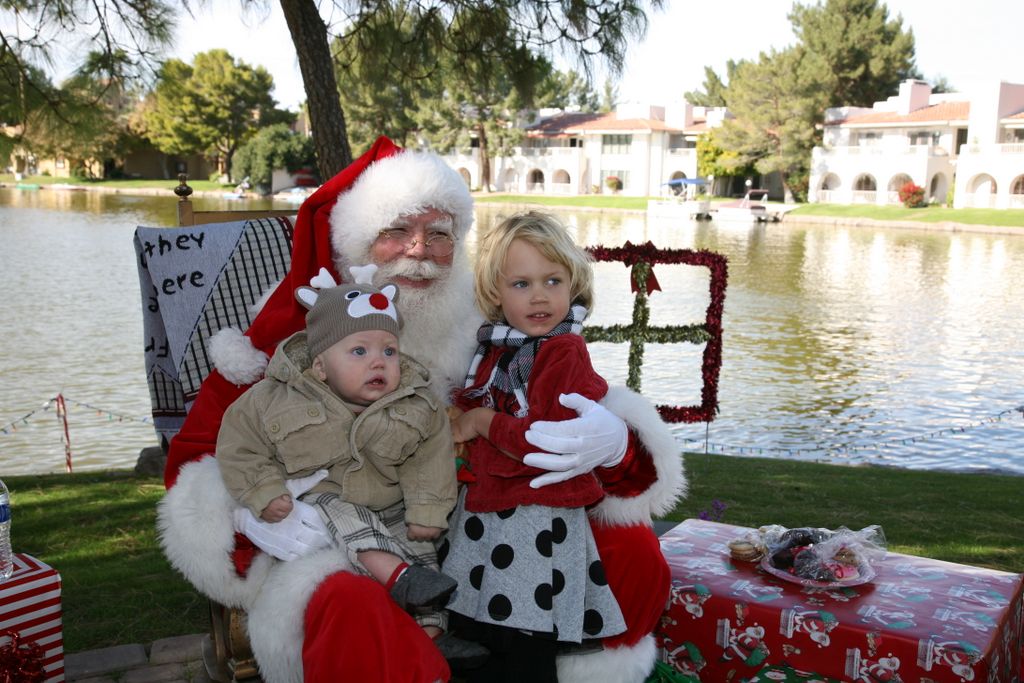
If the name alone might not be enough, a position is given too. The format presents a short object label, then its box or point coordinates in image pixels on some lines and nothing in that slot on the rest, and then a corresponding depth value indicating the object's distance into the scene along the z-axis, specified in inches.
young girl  93.7
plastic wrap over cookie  107.7
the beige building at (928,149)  1501.0
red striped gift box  97.7
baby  92.0
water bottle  99.7
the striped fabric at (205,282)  140.1
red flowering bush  1493.6
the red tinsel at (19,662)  91.5
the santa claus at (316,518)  83.5
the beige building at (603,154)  1975.9
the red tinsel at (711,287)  258.5
